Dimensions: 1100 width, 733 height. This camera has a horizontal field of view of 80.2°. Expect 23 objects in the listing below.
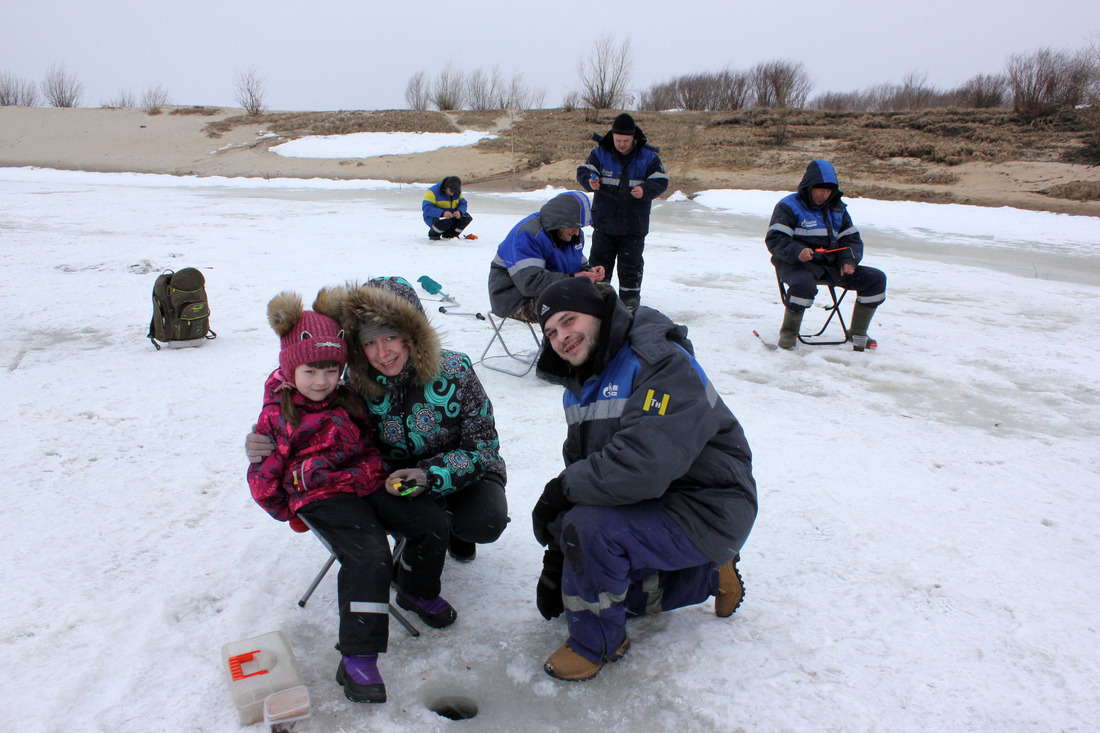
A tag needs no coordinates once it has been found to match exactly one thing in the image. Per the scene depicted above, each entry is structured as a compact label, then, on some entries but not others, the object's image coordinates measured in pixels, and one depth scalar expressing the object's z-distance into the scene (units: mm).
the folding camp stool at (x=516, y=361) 4855
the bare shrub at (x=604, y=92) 35469
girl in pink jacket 2002
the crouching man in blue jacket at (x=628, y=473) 1961
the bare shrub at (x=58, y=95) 40156
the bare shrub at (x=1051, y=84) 22703
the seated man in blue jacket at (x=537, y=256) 4402
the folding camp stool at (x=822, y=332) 5439
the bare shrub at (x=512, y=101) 43219
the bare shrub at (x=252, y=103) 36938
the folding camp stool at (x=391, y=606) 2244
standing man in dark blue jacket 5898
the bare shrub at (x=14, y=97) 39531
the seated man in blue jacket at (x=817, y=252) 5227
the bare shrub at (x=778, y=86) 36094
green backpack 4852
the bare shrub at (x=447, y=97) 41938
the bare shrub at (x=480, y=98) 43125
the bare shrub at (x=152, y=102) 40275
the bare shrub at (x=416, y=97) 42969
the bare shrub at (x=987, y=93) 29594
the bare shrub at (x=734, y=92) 38769
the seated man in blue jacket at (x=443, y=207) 9555
